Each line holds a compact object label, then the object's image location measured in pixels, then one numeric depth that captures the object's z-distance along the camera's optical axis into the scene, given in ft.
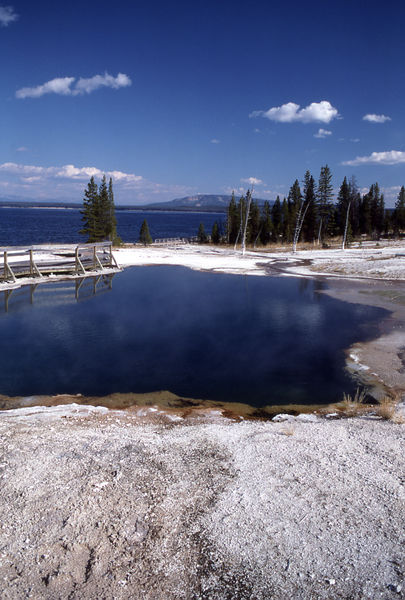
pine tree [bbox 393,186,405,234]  314.55
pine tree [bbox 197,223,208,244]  281.66
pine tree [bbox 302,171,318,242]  265.95
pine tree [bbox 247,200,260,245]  261.03
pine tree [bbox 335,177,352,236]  282.77
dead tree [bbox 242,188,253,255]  174.15
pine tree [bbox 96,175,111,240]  220.84
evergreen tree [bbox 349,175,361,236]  296.51
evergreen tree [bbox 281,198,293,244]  269.44
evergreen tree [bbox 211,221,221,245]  274.98
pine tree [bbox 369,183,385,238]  316.19
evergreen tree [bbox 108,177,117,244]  219.61
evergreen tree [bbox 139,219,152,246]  250.78
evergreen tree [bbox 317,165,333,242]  259.97
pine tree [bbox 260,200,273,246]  269.64
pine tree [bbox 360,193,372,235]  307.99
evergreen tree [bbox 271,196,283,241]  281.29
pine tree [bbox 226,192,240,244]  270.42
